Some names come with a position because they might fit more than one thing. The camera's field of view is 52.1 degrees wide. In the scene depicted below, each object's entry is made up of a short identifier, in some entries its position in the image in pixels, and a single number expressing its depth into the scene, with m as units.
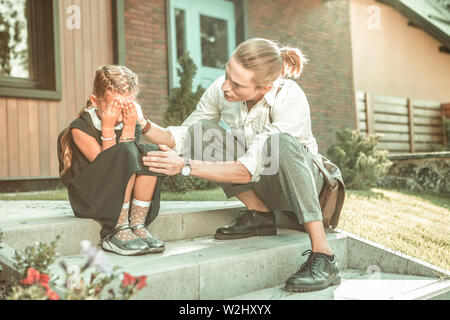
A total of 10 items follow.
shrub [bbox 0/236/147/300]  1.34
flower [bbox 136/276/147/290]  1.39
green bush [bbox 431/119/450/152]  9.95
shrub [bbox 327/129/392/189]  5.56
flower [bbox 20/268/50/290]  1.43
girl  2.20
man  2.17
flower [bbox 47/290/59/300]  1.38
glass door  6.61
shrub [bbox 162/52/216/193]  4.56
